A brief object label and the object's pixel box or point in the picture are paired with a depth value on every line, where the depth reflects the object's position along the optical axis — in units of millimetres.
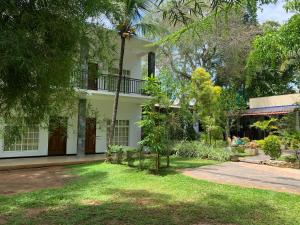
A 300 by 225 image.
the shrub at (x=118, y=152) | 10435
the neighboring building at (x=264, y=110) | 16328
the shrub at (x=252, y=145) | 14311
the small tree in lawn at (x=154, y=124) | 8903
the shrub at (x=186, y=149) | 12370
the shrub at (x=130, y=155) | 10105
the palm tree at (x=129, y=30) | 10077
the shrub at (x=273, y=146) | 10871
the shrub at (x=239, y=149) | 13851
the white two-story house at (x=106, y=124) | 12217
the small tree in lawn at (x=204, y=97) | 13815
